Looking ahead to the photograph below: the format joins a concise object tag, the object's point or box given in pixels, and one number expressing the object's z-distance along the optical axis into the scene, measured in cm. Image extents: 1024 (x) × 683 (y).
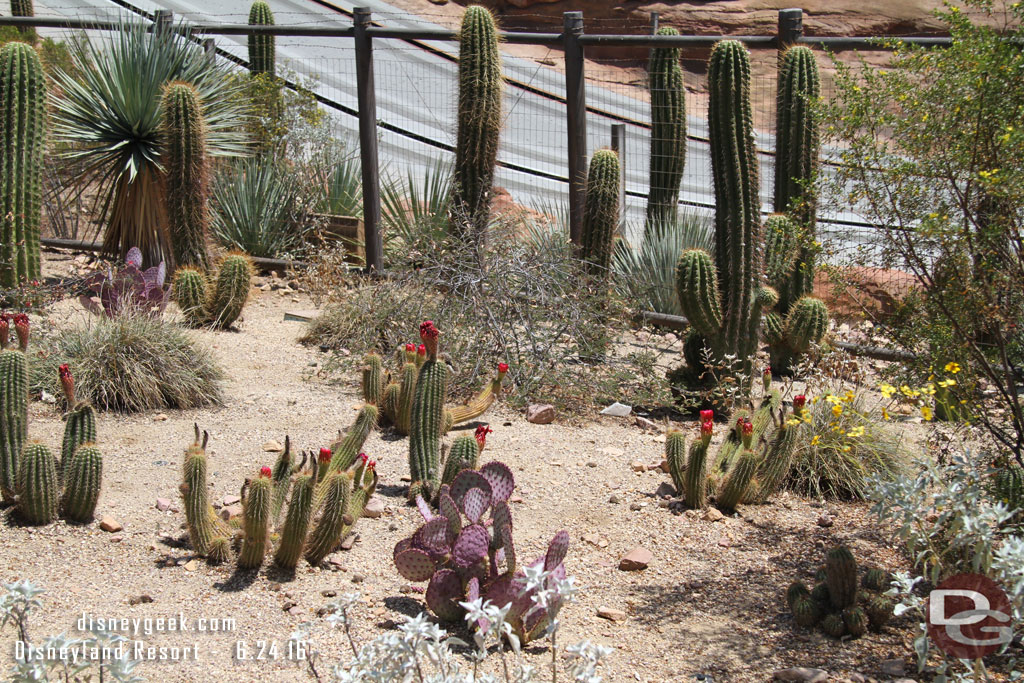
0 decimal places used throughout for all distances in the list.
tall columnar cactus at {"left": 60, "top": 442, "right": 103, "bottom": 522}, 412
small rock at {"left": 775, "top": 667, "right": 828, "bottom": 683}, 338
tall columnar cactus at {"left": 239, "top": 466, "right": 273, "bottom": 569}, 373
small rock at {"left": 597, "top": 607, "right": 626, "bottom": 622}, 381
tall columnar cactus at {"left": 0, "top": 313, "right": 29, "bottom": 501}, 416
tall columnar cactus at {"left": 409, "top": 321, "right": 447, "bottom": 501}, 462
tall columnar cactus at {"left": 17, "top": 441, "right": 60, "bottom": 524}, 407
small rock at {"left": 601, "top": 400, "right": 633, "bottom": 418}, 627
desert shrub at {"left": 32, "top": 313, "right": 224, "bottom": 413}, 568
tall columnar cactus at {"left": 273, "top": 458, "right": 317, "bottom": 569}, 376
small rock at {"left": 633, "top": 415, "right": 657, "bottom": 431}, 608
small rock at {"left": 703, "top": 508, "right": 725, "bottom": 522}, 471
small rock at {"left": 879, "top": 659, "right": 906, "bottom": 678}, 343
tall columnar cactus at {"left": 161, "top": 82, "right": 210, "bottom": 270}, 793
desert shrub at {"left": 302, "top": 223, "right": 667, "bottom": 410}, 638
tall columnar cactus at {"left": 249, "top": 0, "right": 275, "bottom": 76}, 1130
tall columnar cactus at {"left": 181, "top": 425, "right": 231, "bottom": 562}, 384
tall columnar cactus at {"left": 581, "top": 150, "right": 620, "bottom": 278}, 759
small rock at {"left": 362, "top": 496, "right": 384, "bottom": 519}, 452
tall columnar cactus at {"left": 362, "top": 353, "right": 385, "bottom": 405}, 571
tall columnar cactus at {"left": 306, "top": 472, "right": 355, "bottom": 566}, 389
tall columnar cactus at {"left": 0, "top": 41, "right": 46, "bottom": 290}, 703
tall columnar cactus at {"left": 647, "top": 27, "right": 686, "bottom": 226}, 948
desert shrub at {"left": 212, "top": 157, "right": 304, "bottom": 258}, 958
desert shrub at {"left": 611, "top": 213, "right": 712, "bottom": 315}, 868
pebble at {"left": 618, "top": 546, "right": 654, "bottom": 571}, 424
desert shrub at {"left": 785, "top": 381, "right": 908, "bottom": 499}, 504
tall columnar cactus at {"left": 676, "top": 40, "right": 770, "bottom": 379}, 629
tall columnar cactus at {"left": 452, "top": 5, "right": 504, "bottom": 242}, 820
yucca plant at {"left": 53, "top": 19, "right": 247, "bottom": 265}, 834
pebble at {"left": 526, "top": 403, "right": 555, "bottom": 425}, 602
